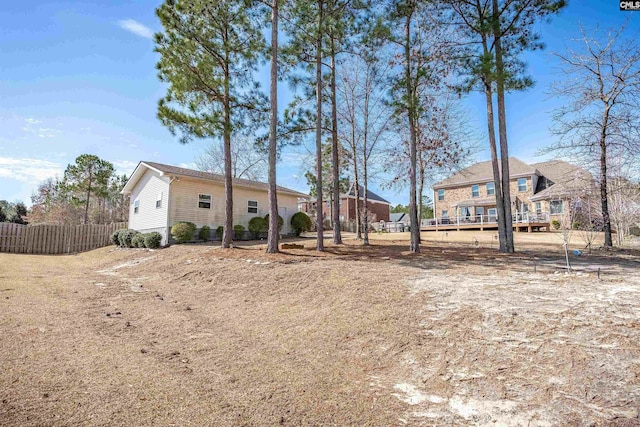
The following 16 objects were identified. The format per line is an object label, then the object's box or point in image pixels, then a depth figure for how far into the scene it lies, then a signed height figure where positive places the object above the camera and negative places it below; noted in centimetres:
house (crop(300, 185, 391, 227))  4109 +370
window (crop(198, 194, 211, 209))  1812 +189
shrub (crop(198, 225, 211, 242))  1756 +7
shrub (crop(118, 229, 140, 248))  1705 -17
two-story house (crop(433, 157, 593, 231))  2533 +356
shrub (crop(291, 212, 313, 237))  2142 +71
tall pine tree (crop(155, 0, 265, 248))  1073 +603
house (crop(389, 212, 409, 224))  5994 +308
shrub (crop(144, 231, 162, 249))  1574 -26
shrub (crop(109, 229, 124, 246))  1805 -18
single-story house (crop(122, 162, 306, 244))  1711 +208
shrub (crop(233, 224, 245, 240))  1812 +17
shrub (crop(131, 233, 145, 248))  1623 -32
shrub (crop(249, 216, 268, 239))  1903 +47
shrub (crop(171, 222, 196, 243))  1606 +17
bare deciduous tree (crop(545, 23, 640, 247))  1111 +441
